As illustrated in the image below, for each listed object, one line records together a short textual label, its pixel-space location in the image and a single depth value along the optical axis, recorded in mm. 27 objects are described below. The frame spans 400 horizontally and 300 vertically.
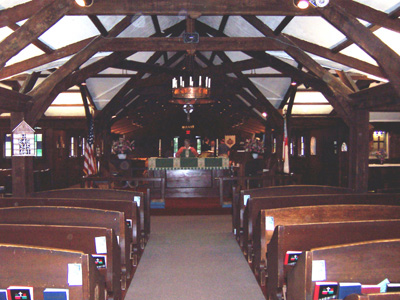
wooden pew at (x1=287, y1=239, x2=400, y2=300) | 2830
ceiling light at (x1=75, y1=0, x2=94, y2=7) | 5488
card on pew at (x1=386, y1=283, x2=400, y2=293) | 2840
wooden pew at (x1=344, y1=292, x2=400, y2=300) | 1929
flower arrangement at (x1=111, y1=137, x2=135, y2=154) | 13062
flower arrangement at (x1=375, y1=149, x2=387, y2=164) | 12359
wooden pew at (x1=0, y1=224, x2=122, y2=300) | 3553
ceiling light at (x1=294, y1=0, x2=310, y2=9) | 5619
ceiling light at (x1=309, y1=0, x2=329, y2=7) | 5090
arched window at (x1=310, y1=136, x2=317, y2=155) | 17516
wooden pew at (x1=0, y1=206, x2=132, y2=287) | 4212
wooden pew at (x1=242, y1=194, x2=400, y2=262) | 5223
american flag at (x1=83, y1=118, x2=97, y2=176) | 12534
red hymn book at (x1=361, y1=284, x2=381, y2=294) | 2820
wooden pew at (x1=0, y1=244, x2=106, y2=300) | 2732
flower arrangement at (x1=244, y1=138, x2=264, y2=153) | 12984
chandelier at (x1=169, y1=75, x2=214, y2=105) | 7312
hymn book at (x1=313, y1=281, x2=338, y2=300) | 2809
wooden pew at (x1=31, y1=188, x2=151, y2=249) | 5973
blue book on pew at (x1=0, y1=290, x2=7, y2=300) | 2789
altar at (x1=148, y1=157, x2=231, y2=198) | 11281
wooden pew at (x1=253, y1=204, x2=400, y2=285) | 4328
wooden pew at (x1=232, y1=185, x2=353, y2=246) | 6125
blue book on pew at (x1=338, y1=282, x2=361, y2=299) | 2785
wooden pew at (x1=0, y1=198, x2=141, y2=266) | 5125
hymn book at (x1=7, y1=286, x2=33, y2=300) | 2775
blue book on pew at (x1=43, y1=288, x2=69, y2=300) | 2725
